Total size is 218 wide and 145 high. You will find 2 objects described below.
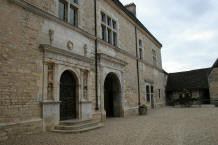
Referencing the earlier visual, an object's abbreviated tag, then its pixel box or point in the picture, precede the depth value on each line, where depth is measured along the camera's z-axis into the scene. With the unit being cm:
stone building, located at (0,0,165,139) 491
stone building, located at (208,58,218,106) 1859
